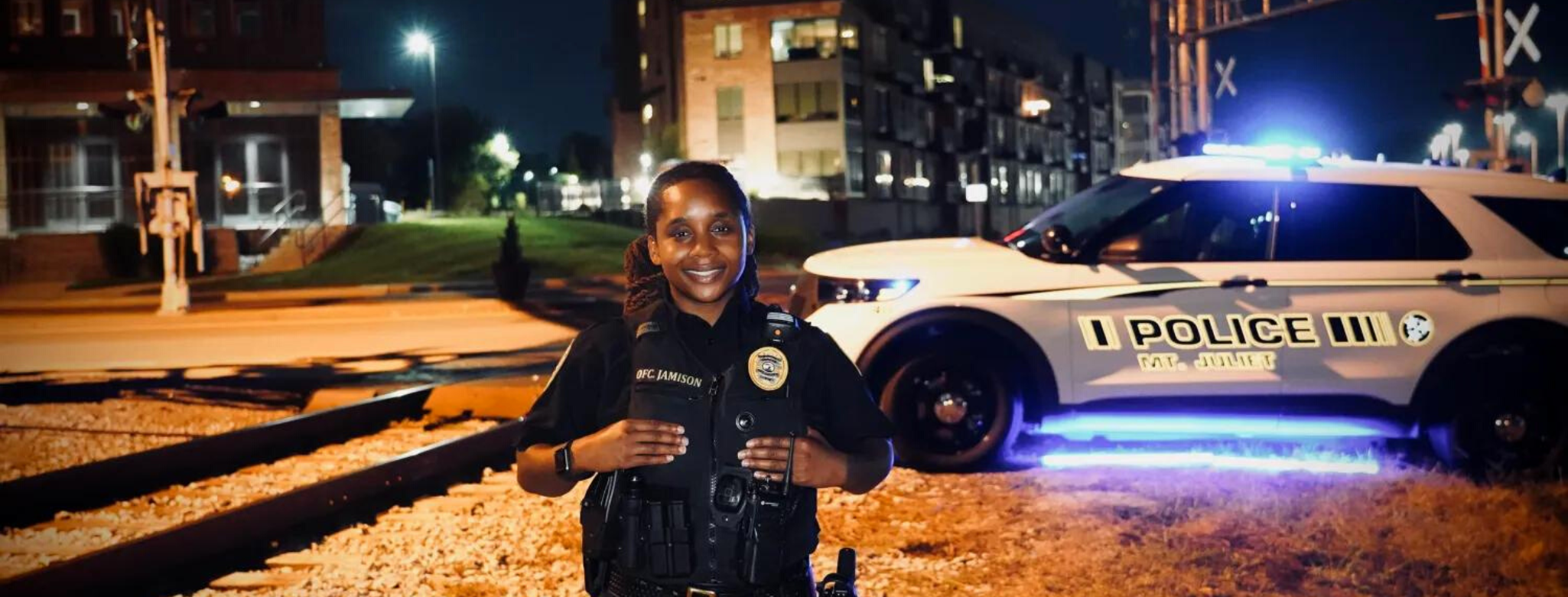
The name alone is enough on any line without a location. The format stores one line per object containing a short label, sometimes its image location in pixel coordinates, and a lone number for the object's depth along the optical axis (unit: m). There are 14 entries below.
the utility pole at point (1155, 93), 35.34
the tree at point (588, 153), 108.88
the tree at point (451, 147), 76.78
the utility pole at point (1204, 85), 29.50
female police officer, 2.74
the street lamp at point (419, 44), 66.00
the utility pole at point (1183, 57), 30.42
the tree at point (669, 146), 61.13
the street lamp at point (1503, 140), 24.05
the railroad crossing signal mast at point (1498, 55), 24.21
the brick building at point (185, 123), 42.75
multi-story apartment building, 62.50
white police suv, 7.70
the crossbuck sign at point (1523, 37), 28.42
